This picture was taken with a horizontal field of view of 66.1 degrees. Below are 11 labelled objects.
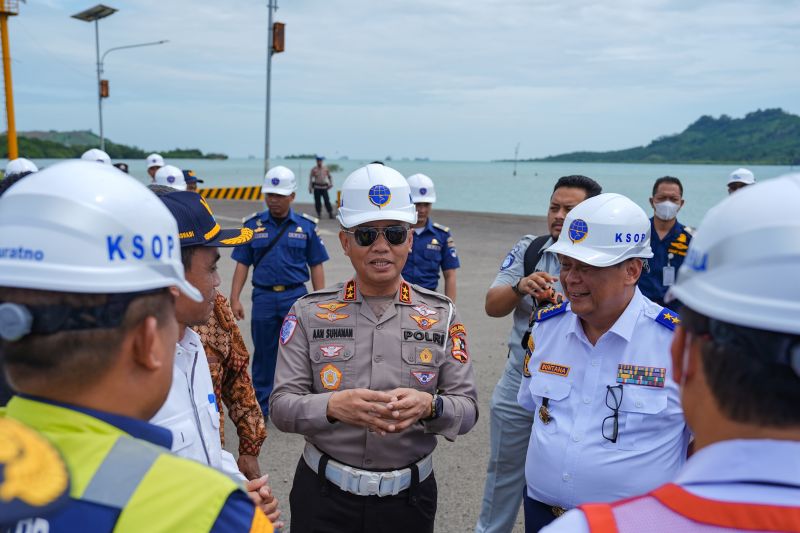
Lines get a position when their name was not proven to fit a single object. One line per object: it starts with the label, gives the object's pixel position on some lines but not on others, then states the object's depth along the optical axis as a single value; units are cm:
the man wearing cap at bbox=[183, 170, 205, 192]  1011
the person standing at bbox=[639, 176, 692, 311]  518
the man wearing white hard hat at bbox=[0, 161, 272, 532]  107
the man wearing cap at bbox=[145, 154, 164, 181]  1220
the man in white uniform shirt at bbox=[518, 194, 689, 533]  234
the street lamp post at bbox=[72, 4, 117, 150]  2512
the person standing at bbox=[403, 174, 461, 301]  678
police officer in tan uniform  249
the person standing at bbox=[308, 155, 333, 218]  1955
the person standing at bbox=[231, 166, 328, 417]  626
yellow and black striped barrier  2716
